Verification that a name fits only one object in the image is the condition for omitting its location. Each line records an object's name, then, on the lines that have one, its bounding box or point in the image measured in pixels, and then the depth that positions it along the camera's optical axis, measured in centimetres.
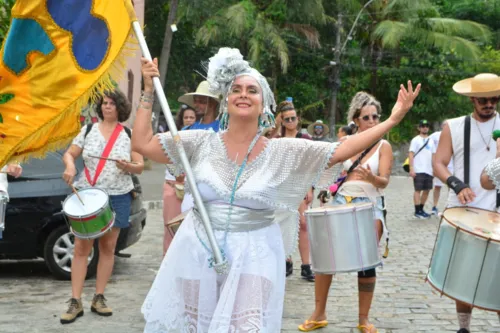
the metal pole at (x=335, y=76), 3291
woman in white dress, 404
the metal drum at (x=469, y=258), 473
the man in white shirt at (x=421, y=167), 1450
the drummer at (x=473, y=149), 572
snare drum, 643
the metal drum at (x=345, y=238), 573
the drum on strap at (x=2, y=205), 599
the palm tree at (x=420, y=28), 3578
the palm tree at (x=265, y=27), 3128
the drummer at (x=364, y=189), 621
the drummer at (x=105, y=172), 673
